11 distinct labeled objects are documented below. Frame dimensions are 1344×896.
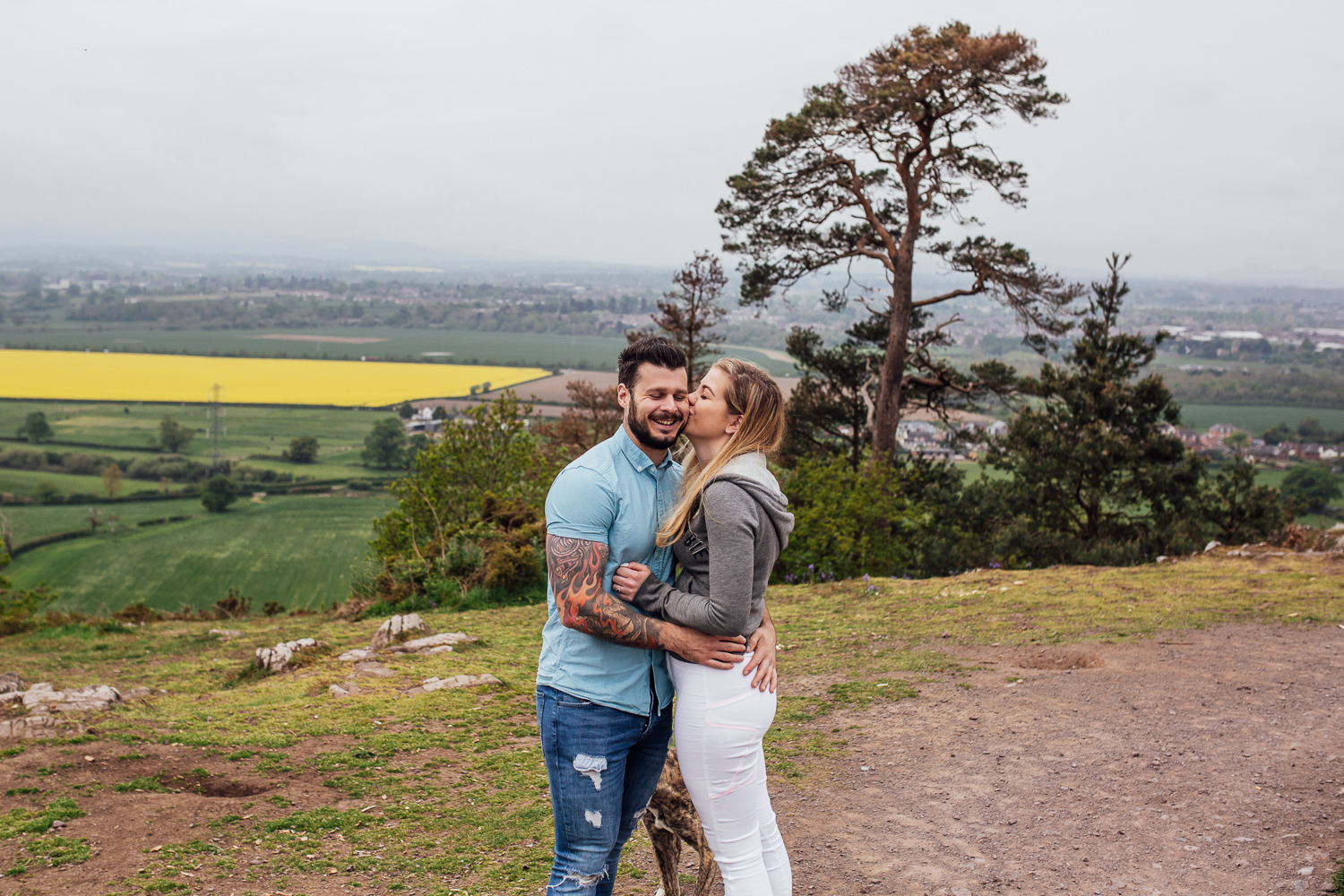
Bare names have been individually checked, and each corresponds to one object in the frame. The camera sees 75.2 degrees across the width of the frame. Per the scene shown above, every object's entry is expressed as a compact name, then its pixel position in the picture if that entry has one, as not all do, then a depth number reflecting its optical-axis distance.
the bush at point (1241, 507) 16.91
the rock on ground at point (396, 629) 8.45
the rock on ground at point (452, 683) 7.10
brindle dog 3.43
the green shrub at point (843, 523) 14.14
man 2.62
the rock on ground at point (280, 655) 8.04
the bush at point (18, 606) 10.61
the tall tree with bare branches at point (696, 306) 24.70
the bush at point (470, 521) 11.43
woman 2.57
